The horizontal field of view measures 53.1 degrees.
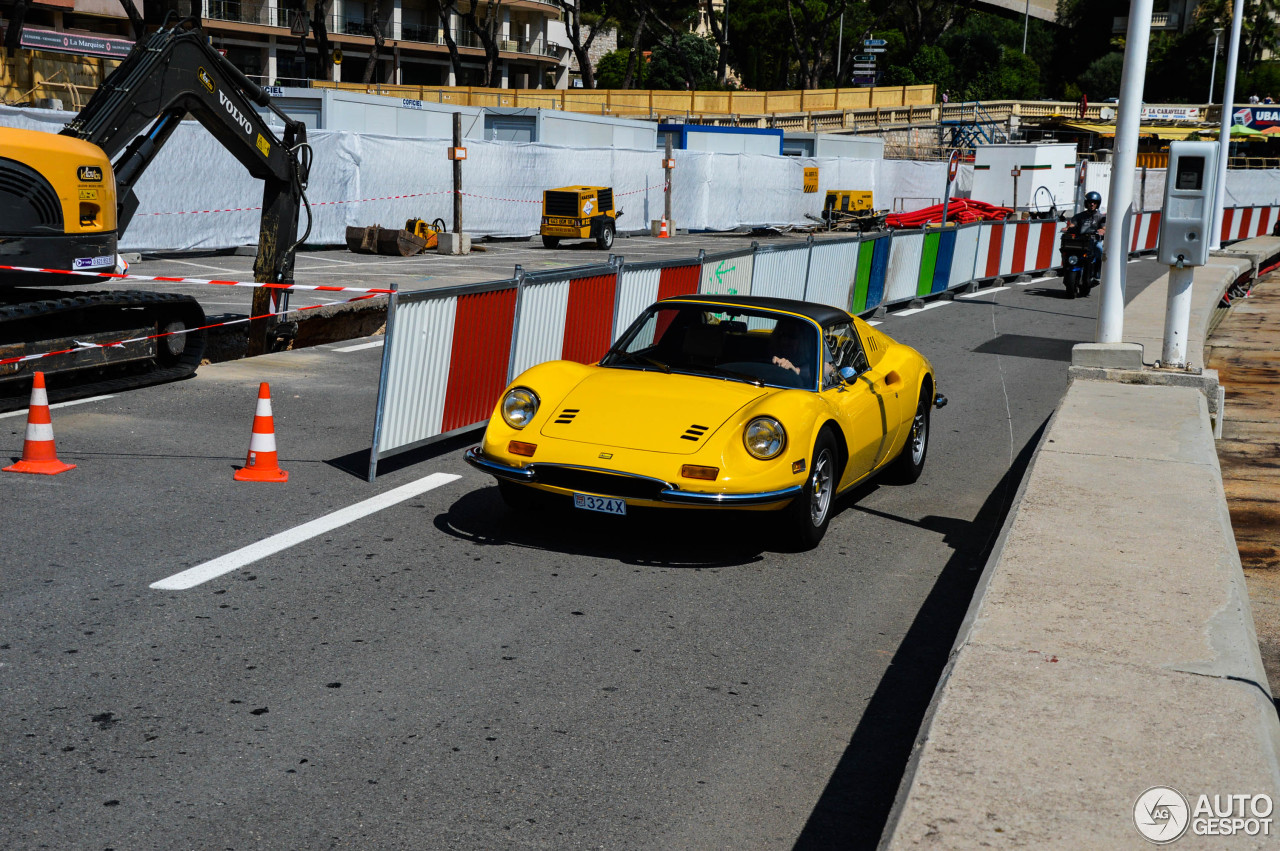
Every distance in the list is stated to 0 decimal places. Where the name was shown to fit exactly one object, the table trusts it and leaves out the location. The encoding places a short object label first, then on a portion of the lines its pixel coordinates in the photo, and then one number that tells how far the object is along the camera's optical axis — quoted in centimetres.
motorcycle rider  2333
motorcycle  2405
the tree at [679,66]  10912
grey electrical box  1152
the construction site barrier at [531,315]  924
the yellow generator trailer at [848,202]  5156
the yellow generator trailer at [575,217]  3847
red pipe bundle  4653
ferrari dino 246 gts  725
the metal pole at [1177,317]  1183
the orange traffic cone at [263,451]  887
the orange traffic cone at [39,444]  874
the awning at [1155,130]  7594
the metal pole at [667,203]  4397
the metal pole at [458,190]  3180
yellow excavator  1090
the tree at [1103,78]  10406
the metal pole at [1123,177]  1213
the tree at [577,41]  8210
